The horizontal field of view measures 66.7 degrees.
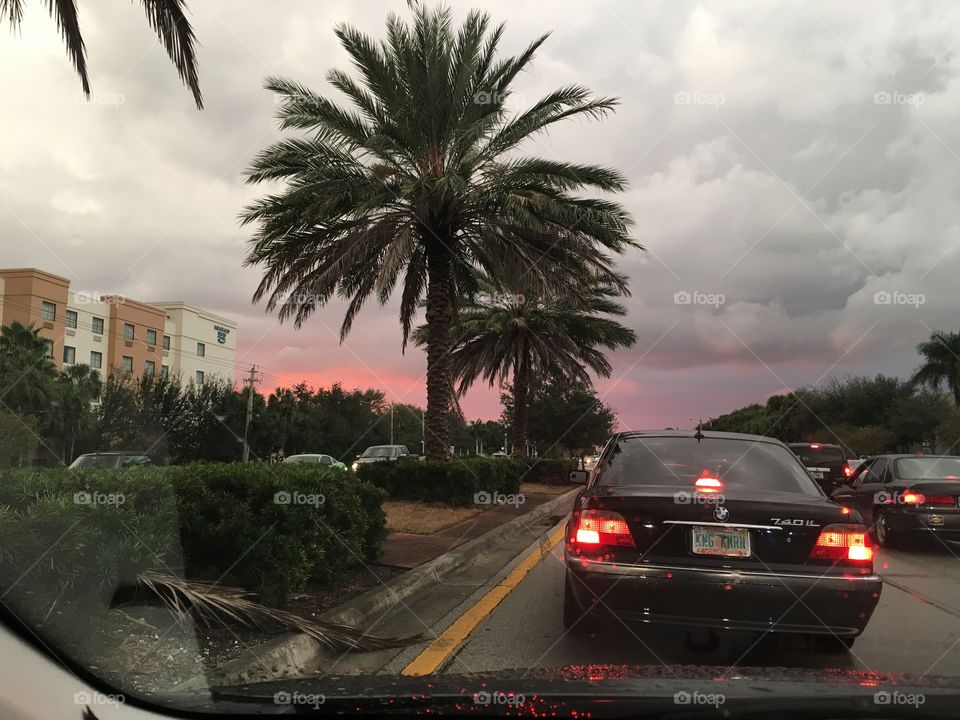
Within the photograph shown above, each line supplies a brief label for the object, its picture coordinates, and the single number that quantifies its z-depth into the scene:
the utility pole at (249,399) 43.74
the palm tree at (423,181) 13.88
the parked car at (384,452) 29.12
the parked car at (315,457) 26.39
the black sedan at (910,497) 10.20
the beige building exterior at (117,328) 63.00
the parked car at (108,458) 18.09
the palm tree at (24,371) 38.96
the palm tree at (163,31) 7.57
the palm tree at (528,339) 25.67
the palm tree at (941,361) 57.12
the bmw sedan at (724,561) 4.41
